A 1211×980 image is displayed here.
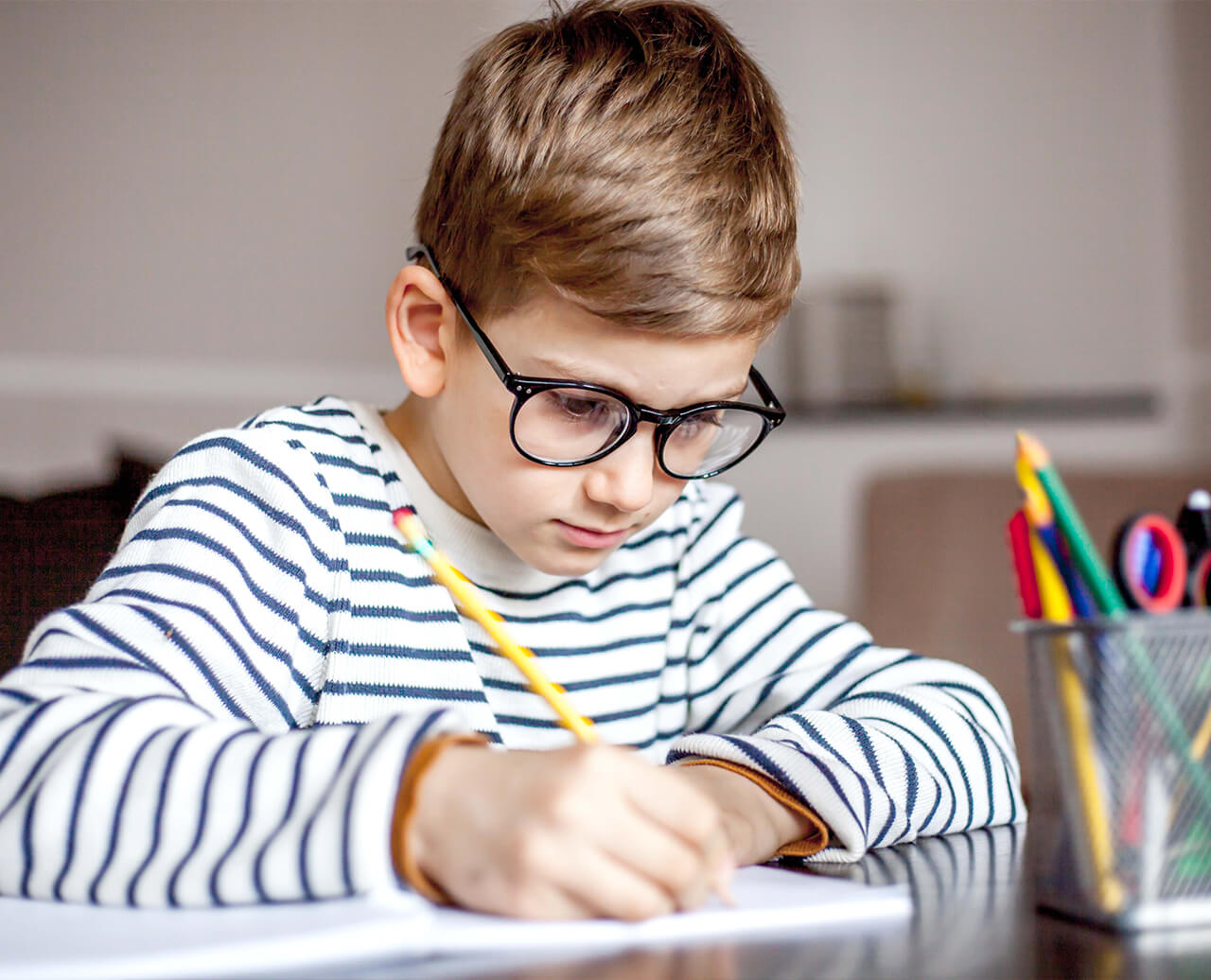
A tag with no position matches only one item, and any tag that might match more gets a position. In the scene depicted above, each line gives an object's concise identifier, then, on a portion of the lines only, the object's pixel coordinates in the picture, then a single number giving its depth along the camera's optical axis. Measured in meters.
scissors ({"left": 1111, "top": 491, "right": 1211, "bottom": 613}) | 0.47
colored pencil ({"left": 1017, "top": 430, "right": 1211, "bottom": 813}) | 0.46
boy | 0.50
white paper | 0.42
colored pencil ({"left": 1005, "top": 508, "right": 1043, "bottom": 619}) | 0.49
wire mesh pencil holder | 0.46
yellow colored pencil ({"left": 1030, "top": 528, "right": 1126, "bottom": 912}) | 0.47
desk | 0.42
